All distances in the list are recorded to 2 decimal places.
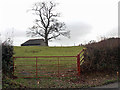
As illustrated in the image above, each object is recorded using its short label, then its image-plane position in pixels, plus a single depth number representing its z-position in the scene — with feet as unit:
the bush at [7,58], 21.37
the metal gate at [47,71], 25.58
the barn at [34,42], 141.42
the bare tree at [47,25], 92.32
